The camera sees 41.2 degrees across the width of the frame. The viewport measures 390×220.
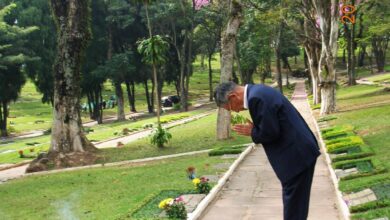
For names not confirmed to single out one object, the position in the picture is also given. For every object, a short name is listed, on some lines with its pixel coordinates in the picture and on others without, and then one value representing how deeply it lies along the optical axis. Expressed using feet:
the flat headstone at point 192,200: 27.58
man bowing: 15.10
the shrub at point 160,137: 63.52
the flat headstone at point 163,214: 26.11
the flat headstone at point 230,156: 47.44
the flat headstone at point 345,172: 32.41
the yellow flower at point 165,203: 24.73
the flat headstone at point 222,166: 41.55
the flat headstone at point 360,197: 25.02
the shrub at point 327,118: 71.64
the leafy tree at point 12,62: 123.95
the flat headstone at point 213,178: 35.42
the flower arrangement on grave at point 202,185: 30.73
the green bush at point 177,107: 166.24
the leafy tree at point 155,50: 61.57
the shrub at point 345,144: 42.68
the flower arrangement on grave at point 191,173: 32.54
